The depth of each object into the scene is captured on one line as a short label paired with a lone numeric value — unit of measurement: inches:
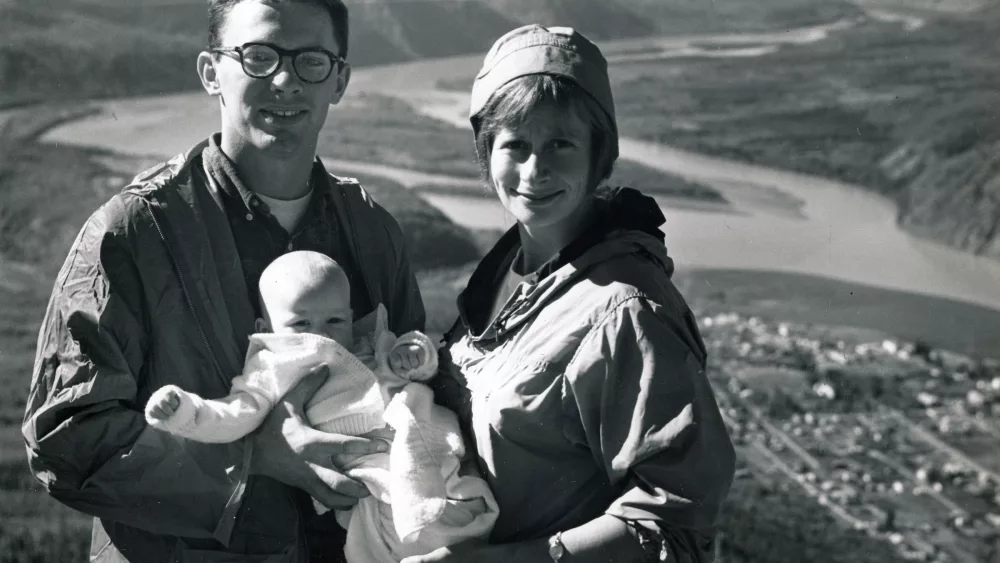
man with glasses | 88.0
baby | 81.4
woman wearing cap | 78.0
